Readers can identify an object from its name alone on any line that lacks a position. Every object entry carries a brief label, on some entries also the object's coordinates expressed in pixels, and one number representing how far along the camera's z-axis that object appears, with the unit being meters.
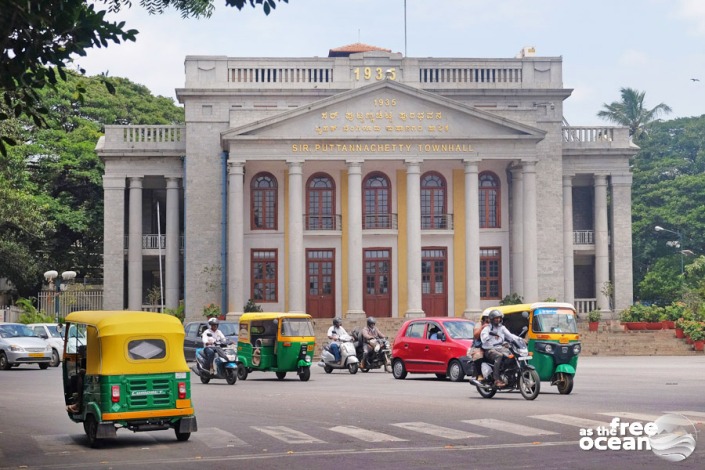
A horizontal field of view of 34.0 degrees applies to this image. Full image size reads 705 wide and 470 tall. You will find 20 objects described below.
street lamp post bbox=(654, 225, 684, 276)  63.11
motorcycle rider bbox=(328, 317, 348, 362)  30.39
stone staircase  43.22
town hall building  46.66
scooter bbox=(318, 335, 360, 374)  30.22
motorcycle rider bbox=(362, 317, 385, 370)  31.08
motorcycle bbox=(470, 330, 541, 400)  19.97
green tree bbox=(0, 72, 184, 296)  53.31
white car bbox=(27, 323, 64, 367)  35.75
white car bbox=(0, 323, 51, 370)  33.28
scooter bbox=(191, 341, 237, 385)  25.55
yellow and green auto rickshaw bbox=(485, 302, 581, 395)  21.70
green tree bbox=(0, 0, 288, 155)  11.60
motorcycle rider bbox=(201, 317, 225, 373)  25.88
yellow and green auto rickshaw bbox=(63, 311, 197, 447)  13.88
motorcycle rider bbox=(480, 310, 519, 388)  20.31
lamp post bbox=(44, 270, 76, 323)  44.28
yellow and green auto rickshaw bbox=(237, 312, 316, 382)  27.58
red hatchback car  26.62
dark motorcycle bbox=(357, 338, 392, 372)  31.12
